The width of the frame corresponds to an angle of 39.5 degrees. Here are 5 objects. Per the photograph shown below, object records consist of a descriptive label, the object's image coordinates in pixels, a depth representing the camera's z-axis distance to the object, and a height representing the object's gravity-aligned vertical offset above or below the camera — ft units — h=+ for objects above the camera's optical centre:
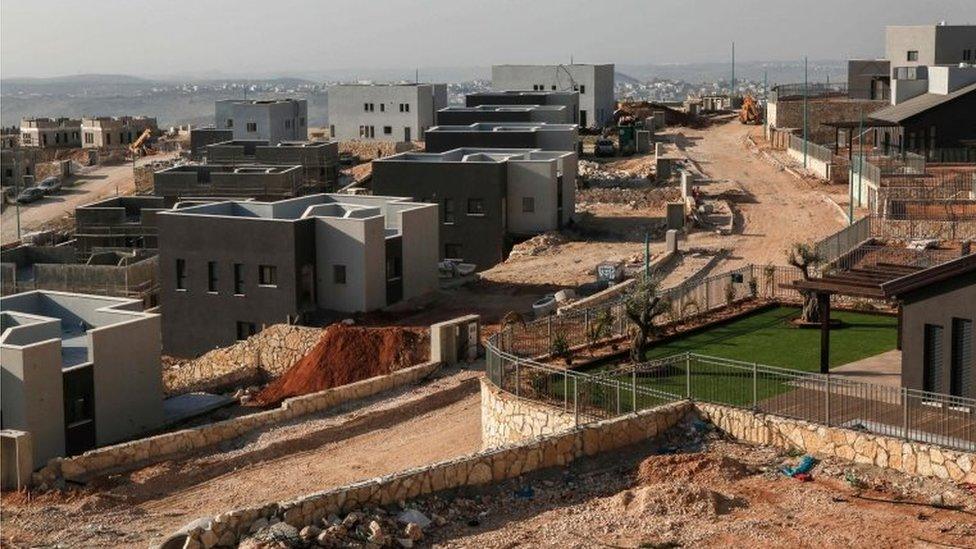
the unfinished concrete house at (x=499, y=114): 246.68 -2.43
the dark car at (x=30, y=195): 332.60 -21.44
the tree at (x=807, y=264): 98.99 -13.43
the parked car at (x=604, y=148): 272.92 -9.64
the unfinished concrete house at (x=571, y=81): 328.49 +4.59
